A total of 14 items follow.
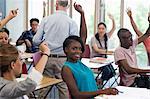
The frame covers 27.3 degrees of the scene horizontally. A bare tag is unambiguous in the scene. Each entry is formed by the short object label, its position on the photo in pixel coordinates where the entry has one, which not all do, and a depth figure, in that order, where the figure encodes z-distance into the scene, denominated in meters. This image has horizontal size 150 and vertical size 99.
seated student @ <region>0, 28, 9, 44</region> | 4.46
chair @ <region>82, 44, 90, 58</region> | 6.10
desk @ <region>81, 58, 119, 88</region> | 4.70
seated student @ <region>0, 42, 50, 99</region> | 1.92
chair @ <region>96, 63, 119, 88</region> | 5.36
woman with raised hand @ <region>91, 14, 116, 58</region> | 6.00
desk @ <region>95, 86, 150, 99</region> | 2.49
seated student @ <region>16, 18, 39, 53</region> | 6.31
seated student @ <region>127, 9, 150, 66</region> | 5.03
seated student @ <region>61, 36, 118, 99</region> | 2.43
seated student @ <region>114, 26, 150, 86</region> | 3.83
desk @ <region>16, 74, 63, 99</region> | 3.30
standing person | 4.01
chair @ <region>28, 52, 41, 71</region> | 3.85
